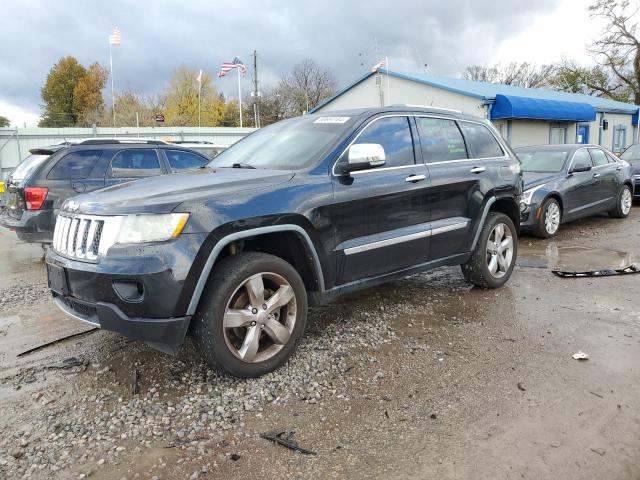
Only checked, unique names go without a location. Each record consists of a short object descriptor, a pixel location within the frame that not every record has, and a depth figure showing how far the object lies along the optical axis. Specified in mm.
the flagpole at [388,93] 22625
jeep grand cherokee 2945
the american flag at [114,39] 29859
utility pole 50656
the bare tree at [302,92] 59250
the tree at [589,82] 42125
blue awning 18422
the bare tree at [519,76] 53469
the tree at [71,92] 53312
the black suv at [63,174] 6543
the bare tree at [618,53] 36906
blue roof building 18938
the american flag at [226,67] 34425
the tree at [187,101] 52156
